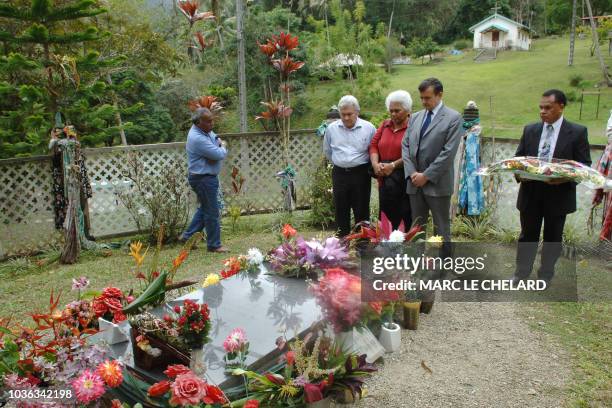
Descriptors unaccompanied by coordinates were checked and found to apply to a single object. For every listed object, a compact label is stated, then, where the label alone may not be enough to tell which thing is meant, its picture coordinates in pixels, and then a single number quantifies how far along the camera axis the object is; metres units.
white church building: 40.97
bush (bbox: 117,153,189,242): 6.06
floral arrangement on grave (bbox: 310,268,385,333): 2.50
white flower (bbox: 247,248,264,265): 3.46
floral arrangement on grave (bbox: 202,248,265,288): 3.43
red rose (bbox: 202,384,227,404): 2.02
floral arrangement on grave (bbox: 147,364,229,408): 1.92
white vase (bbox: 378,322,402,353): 3.33
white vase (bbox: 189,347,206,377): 2.27
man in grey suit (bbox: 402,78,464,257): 4.05
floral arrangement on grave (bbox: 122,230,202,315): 2.73
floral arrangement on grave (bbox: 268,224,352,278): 3.27
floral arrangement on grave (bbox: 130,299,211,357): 2.33
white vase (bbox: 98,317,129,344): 2.56
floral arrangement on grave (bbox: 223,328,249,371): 2.33
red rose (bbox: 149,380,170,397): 2.05
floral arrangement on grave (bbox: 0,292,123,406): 1.96
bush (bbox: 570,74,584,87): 24.45
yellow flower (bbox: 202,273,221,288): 3.23
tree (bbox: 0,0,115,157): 6.13
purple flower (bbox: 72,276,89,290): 2.74
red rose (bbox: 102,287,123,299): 2.87
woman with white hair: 4.37
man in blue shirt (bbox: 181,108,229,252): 5.22
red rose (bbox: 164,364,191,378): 2.07
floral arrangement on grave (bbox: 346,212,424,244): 3.50
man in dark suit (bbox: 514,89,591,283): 4.03
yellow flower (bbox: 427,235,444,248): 3.77
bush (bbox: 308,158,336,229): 6.51
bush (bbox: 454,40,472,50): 42.94
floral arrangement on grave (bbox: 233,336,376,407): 2.28
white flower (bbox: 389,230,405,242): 3.48
